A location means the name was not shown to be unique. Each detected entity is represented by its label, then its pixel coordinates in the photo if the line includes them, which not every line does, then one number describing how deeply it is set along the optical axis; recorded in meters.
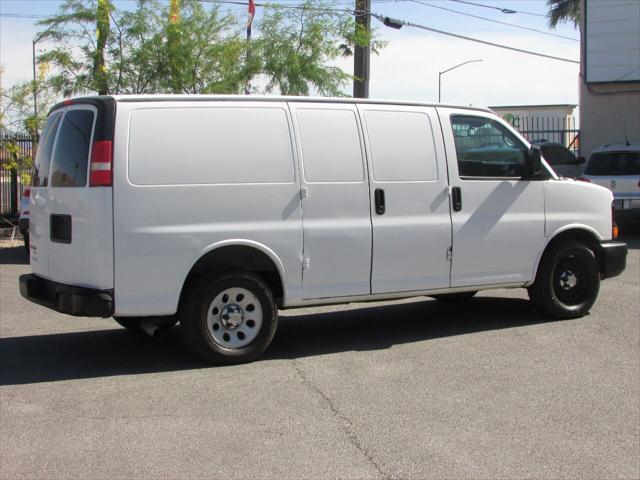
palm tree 41.41
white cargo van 6.38
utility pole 17.09
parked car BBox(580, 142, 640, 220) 15.34
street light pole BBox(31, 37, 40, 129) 16.57
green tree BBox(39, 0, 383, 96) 15.68
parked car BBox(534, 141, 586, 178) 19.03
